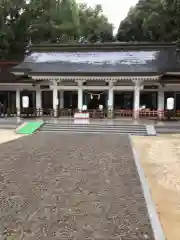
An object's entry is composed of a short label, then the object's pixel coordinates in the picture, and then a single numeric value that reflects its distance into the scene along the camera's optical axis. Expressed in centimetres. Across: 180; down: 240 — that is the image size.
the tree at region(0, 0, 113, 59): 2145
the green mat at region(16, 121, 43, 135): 1206
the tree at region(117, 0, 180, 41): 1853
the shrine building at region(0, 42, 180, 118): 1415
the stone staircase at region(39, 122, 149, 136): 1212
